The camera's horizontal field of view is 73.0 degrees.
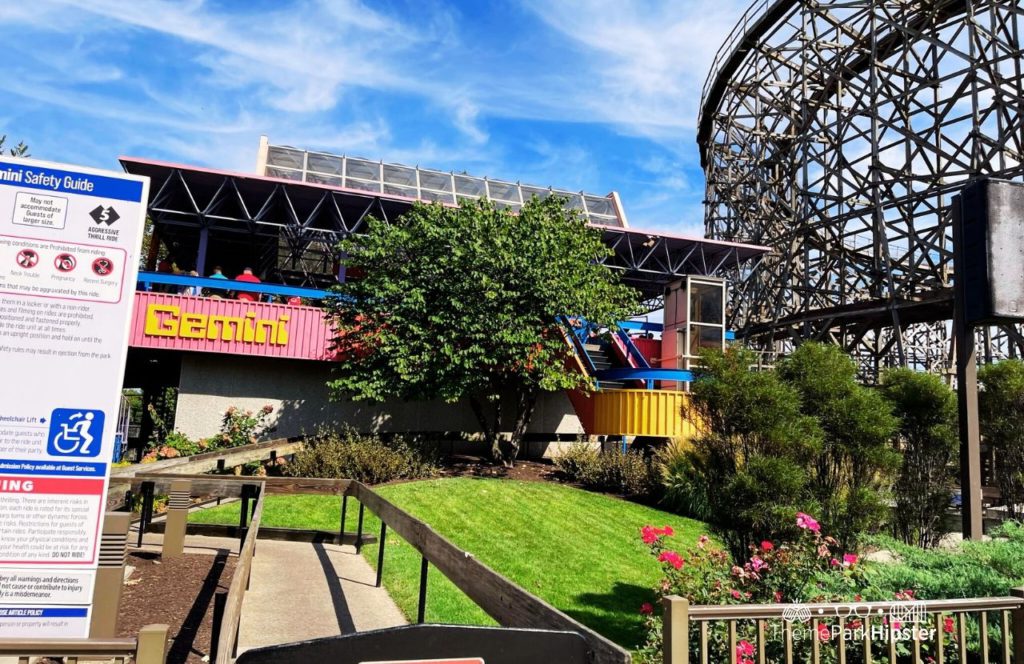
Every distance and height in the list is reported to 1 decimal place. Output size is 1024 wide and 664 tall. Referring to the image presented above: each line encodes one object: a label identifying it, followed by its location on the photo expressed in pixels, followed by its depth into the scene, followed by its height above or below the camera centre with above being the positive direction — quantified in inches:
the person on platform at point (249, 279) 776.9 +132.8
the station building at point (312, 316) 706.2 +94.1
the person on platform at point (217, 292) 764.7 +125.6
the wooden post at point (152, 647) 90.1 -33.0
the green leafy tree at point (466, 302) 602.2 +95.3
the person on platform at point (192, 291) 740.6 +112.8
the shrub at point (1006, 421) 448.8 +8.6
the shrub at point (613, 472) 585.3 -49.4
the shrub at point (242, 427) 691.1 -31.2
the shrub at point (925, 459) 409.1 -17.0
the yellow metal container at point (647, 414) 679.1 +2.2
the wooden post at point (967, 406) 283.0 +11.2
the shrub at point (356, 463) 542.6 -48.0
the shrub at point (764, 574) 227.3 -52.0
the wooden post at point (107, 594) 154.5 -46.6
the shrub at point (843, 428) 324.2 -0.4
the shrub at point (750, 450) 289.3 -12.3
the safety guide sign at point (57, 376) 130.3 +2.3
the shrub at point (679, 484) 509.4 -51.0
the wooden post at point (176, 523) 290.1 -55.3
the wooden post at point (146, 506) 314.8 -55.8
